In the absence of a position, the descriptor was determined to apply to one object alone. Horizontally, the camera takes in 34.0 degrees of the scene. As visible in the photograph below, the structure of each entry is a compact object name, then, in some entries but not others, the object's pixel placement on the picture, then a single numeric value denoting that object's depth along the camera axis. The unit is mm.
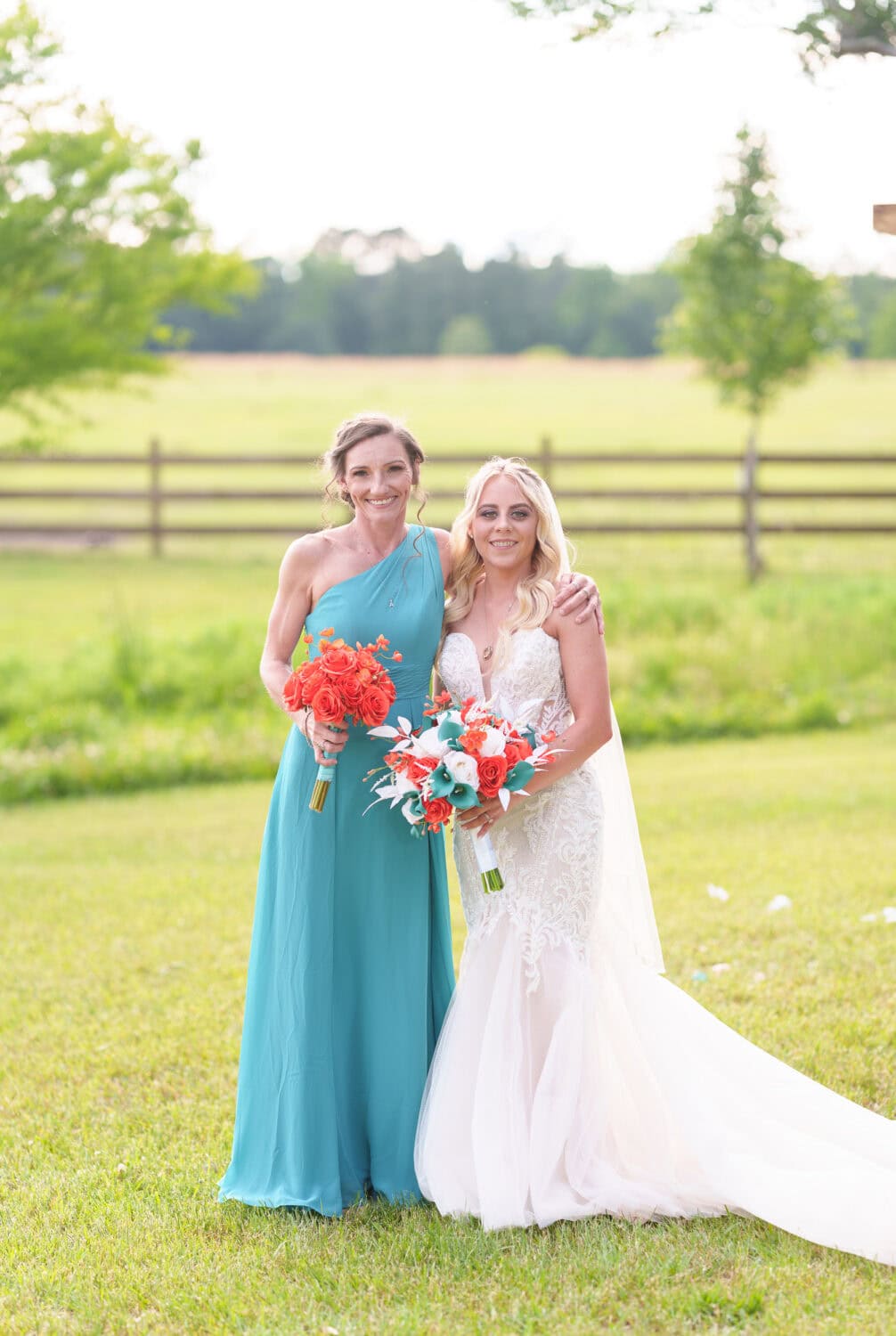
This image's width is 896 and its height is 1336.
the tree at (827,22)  7121
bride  4477
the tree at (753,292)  23469
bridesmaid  4691
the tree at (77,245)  12953
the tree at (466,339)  65562
